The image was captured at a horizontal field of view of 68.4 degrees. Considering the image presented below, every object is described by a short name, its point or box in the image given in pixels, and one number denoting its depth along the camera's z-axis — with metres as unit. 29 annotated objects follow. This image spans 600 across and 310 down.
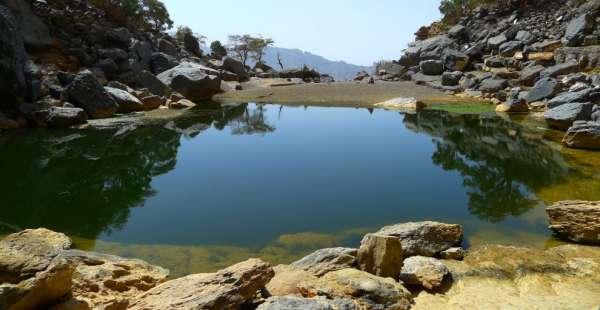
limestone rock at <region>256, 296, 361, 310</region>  4.53
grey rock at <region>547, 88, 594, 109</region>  18.77
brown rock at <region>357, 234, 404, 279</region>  6.33
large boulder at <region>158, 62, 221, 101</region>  29.28
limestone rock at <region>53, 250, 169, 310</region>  4.71
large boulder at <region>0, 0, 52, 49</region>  26.14
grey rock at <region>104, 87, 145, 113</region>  23.12
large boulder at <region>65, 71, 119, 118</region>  21.03
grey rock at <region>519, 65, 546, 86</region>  27.67
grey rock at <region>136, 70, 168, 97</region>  27.95
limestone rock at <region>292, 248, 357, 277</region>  6.48
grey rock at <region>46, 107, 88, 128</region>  18.97
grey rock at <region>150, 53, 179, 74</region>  32.84
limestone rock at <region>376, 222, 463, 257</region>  7.35
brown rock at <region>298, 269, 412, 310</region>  5.33
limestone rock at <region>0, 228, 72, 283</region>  4.20
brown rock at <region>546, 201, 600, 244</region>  7.85
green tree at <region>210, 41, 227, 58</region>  55.11
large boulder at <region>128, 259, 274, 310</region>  4.54
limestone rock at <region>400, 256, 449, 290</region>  6.15
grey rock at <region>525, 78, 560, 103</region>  22.77
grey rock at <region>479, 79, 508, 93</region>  27.97
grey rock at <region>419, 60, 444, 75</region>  37.22
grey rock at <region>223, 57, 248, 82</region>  39.66
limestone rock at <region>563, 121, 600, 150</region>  14.29
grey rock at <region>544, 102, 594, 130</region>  17.08
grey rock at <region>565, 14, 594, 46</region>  30.84
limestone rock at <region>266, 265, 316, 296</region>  5.41
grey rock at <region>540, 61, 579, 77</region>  26.25
